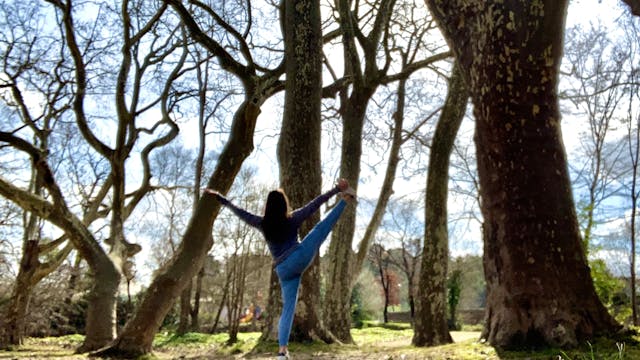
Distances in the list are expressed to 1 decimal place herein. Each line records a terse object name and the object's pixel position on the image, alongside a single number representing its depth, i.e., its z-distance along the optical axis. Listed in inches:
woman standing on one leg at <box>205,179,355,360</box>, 192.5
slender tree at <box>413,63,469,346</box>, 367.0
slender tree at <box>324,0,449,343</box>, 486.3
